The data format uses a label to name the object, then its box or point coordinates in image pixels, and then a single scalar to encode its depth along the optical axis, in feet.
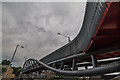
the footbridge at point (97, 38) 8.05
